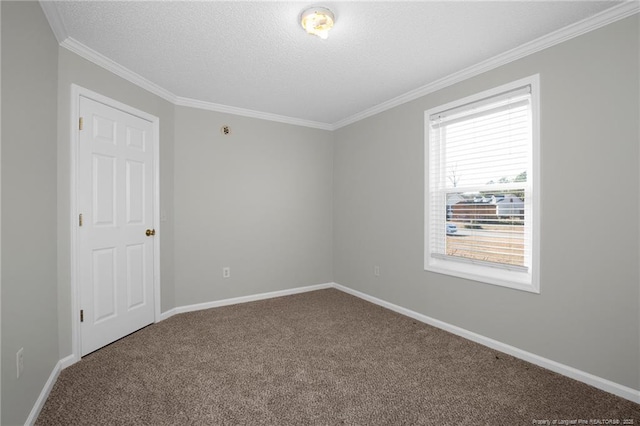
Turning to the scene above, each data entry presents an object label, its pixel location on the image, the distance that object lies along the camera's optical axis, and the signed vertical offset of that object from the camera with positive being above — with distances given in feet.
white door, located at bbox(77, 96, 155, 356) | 8.35 -0.33
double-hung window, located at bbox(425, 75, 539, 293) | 8.19 +0.74
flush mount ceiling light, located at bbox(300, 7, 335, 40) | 6.47 +4.15
